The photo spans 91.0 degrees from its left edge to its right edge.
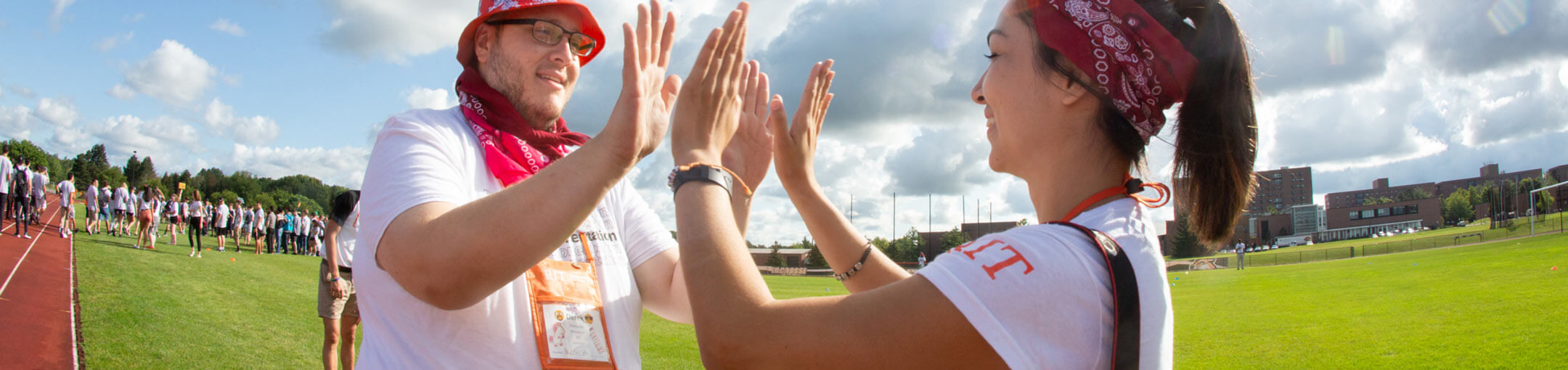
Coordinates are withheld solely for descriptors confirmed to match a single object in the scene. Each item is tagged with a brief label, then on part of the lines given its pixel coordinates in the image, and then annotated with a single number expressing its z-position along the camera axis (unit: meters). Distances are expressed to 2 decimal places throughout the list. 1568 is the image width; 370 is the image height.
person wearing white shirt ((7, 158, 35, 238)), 19.52
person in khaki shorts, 7.25
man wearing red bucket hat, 1.61
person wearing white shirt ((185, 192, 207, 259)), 20.67
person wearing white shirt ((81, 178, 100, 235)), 22.95
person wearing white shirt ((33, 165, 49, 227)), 23.11
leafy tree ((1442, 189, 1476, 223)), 122.43
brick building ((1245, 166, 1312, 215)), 172.88
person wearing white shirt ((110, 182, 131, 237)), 24.06
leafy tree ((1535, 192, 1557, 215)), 99.03
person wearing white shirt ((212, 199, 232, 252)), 24.73
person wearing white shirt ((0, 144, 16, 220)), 17.58
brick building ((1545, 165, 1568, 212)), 123.03
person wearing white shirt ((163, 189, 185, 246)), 24.37
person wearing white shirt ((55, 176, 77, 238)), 20.92
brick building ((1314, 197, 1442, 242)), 124.75
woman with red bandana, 1.46
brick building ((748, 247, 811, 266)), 70.19
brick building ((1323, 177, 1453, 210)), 181.25
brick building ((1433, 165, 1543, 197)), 143.39
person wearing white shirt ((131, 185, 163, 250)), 20.23
